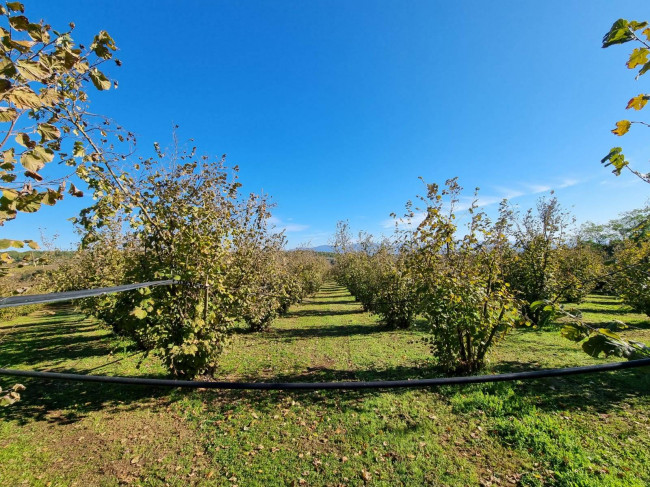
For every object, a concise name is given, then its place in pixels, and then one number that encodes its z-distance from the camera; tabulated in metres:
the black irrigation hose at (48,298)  1.56
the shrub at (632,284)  10.70
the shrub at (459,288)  5.77
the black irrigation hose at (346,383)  1.24
